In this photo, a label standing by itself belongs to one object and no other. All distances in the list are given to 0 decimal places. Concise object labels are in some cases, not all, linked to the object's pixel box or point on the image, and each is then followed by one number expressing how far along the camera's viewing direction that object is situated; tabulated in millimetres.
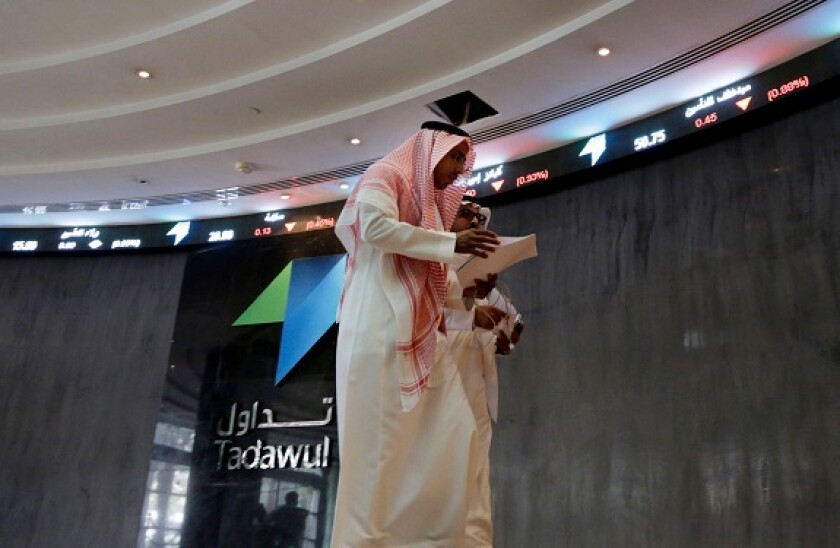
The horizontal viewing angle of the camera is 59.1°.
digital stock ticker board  4395
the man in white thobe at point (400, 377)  1725
